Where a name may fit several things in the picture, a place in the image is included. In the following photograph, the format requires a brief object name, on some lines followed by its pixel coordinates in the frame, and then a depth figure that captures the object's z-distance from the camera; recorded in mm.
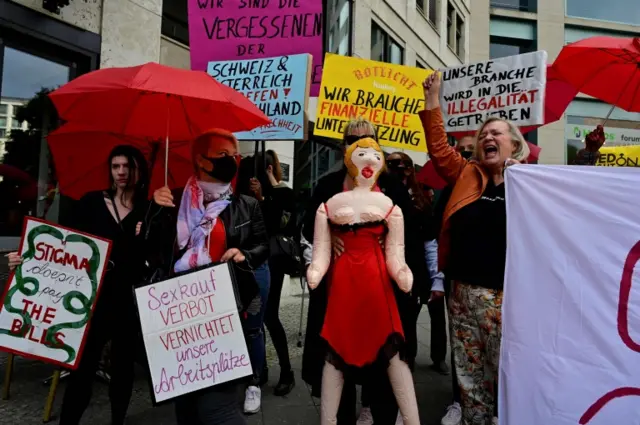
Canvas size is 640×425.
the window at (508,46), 24062
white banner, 1963
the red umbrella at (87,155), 3482
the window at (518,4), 24406
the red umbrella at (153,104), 2714
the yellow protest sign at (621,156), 6867
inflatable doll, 2473
